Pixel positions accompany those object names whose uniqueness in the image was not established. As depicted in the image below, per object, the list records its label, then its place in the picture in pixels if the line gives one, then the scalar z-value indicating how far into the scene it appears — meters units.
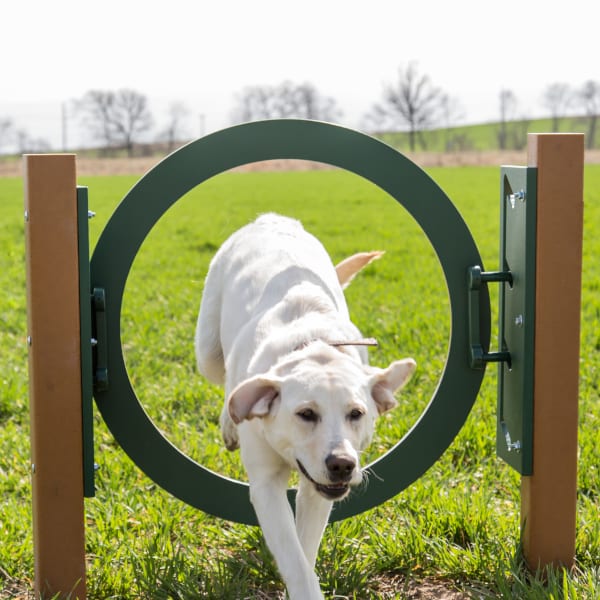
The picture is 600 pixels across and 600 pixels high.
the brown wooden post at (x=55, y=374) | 3.61
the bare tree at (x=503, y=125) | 74.94
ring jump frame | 3.67
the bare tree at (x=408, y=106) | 82.19
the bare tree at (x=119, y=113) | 76.69
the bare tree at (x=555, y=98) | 83.53
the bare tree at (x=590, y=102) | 70.25
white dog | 3.30
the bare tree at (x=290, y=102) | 82.00
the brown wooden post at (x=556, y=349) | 3.85
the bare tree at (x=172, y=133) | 70.47
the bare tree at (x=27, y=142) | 69.75
